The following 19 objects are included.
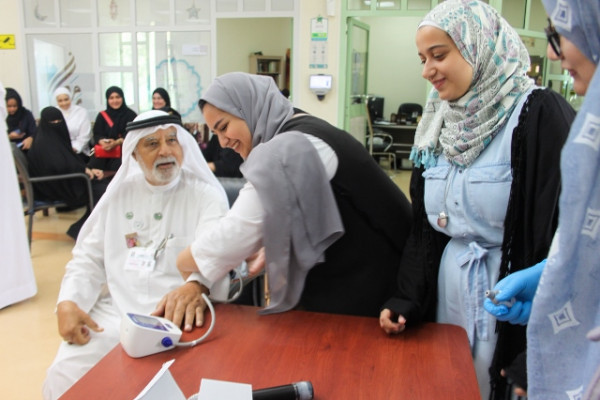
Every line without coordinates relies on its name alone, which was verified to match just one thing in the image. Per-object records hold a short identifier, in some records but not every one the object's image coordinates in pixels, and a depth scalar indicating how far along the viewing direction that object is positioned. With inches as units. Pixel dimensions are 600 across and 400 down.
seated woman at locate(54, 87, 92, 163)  255.8
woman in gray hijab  49.2
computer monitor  376.8
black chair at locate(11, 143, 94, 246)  163.6
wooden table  41.2
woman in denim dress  47.8
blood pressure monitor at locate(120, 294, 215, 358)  46.1
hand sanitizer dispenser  248.8
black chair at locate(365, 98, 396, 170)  337.5
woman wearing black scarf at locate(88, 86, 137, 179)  240.2
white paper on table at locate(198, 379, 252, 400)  35.5
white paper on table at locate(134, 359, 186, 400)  35.1
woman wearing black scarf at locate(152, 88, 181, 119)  243.4
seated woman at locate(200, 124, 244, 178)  185.3
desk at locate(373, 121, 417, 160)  362.9
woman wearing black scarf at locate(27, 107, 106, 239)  179.3
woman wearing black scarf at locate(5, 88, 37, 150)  249.1
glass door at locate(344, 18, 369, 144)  254.4
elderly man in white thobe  77.0
